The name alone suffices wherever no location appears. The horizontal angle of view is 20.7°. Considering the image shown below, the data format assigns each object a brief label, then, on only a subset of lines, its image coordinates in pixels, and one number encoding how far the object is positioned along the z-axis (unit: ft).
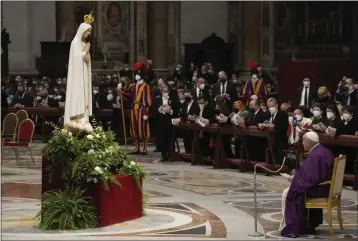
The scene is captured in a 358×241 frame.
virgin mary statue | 43.38
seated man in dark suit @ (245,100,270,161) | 66.54
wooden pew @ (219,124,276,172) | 63.67
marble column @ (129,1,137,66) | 115.96
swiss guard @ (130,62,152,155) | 76.59
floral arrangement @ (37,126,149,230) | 41.96
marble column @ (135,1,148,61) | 115.55
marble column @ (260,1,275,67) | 112.98
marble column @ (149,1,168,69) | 115.96
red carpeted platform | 42.16
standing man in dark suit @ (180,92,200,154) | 73.20
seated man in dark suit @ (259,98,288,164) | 63.26
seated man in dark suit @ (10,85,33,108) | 93.66
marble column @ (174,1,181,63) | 117.50
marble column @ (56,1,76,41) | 114.73
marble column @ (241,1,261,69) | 114.52
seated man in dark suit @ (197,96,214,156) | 72.23
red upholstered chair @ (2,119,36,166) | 68.13
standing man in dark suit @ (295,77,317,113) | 78.18
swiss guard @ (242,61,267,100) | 86.55
